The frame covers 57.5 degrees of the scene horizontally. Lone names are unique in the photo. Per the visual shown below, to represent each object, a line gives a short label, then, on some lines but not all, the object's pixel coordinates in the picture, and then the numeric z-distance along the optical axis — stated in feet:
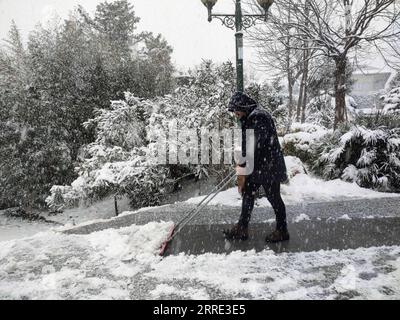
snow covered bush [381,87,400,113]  44.98
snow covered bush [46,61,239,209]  28.02
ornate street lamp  21.01
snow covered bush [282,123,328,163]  29.27
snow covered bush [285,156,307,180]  24.91
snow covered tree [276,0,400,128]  34.42
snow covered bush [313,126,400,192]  22.97
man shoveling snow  13.21
